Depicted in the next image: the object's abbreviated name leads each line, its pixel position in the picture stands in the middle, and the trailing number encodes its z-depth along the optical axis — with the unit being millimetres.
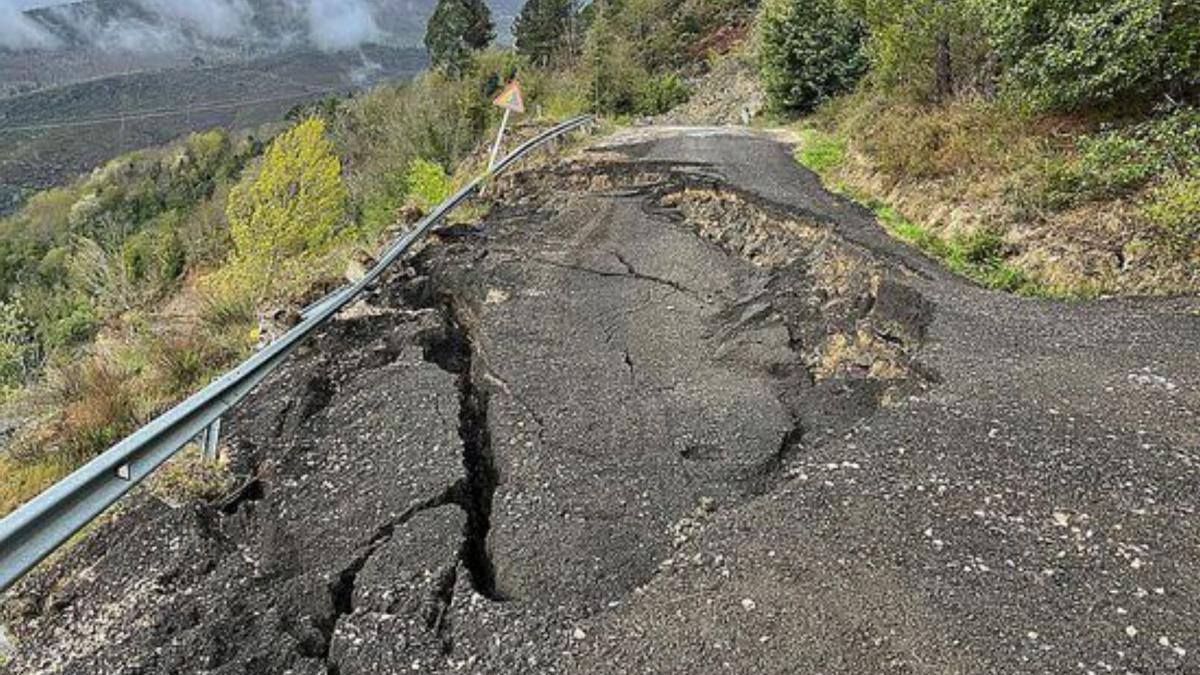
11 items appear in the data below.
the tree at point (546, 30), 53656
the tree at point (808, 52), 18969
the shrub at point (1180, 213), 5523
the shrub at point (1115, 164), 6234
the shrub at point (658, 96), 35000
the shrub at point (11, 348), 29889
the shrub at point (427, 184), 13371
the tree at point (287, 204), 13156
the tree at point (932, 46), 10289
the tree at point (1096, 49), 6711
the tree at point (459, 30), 52344
